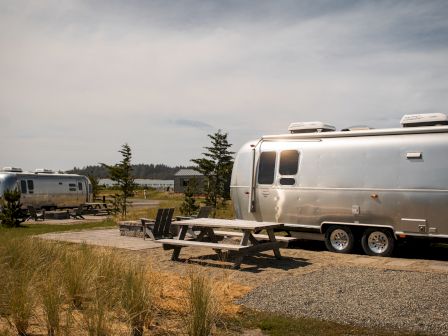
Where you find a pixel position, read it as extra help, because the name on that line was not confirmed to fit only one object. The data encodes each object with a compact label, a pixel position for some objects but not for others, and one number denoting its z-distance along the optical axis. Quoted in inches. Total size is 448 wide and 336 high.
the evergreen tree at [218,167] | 1151.6
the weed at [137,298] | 203.8
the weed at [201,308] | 199.5
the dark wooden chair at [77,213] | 901.2
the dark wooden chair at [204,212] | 499.8
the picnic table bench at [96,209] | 1012.2
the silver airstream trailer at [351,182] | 418.3
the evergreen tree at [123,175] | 981.2
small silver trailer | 932.6
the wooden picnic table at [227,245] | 374.3
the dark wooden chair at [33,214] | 842.8
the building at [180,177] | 2608.3
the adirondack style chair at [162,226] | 514.6
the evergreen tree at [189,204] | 847.7
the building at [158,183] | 3481.8
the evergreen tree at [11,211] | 746.2
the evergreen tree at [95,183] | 1604.9
